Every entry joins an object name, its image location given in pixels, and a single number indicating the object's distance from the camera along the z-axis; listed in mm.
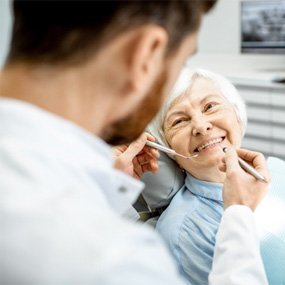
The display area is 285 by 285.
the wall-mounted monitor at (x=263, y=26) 3609
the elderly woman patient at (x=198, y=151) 1324
